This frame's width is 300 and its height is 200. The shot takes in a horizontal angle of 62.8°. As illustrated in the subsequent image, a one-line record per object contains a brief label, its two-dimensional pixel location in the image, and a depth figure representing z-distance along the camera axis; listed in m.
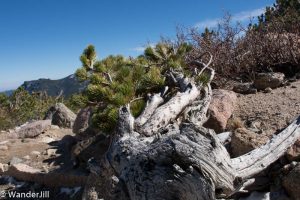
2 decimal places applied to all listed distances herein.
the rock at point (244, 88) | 4.14
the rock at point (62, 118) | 7.80
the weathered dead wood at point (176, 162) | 1.87
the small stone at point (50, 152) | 5.38
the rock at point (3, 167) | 5.00
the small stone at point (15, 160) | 5.08
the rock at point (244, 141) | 2.77
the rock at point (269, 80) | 4.17
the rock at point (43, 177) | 4.19
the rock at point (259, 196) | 2.61
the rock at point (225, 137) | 3.12
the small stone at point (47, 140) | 6.21
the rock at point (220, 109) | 3.45
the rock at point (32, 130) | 6.65
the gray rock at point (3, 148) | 5.81
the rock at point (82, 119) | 6.27
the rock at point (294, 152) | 2.65
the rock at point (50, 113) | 8.71
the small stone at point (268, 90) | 4.05
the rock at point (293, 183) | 2.43
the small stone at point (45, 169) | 4.68
